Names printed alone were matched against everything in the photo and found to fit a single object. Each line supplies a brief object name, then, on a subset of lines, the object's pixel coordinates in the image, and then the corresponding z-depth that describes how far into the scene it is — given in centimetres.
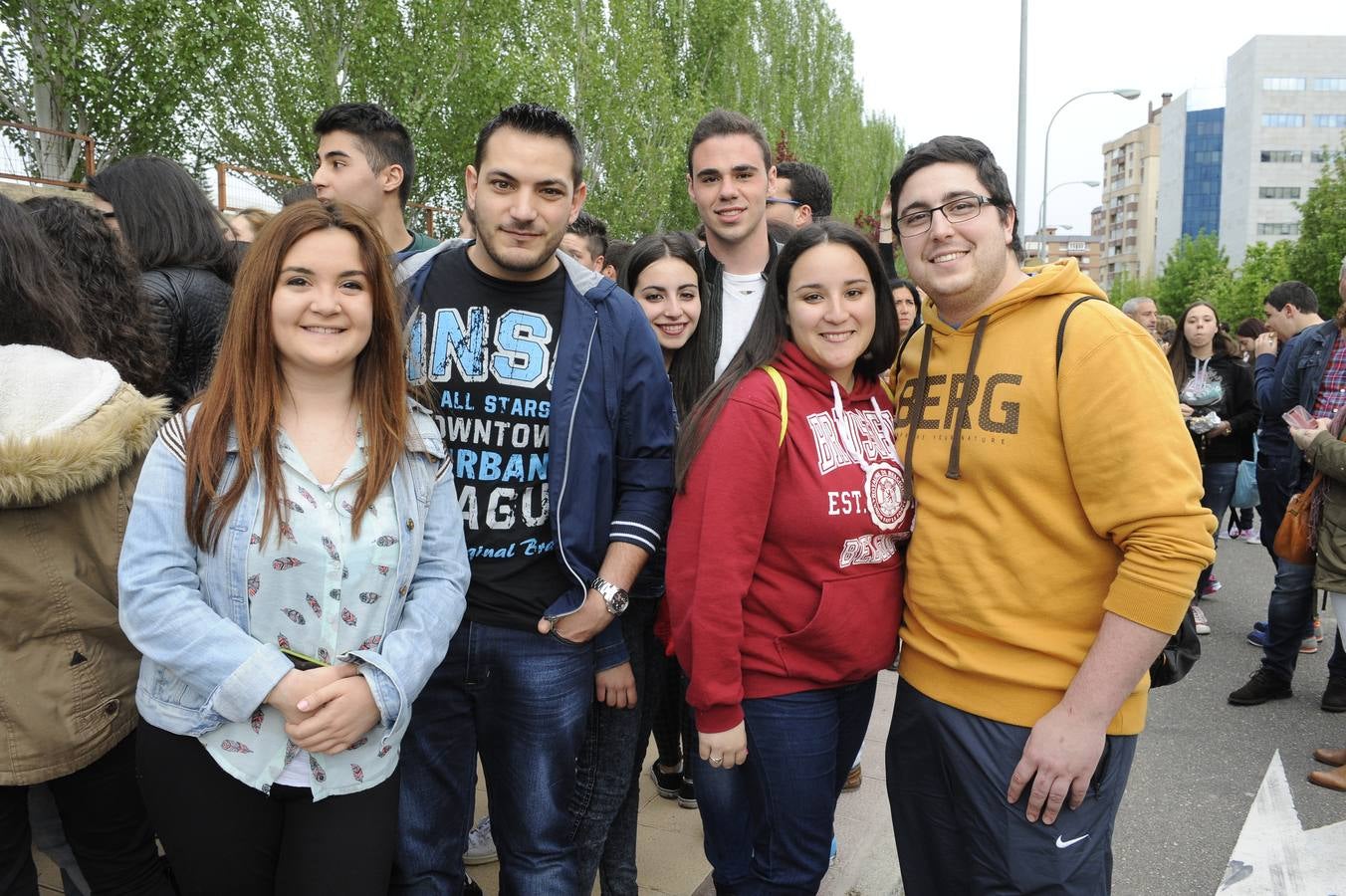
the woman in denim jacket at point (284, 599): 171
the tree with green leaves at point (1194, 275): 4702
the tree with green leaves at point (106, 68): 1200
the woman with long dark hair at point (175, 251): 283
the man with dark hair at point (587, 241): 444
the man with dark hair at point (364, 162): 362
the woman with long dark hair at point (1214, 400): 637
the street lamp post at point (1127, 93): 2234
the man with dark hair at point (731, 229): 308
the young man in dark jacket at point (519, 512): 221
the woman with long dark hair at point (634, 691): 256
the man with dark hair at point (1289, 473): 485
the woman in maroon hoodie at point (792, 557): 206
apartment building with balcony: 11531
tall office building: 8438
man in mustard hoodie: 172
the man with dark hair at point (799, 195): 459
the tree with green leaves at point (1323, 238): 3036
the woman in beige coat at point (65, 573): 186
